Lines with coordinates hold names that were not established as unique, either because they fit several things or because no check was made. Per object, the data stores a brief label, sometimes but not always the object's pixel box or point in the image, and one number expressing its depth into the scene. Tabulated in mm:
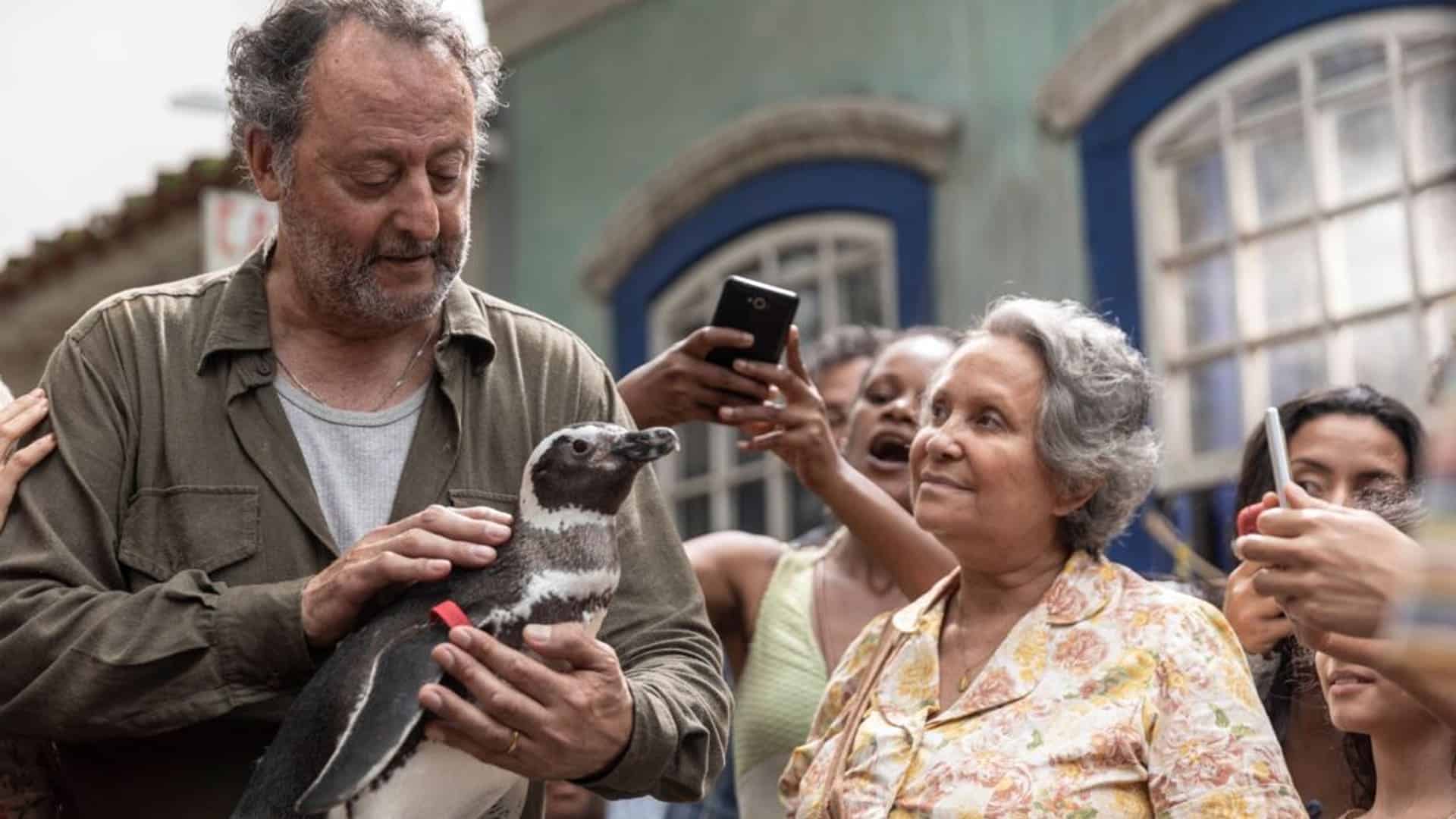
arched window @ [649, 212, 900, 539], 8453
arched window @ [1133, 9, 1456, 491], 6625
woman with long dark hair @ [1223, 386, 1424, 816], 3689
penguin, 2520
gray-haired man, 2680
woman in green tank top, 4031
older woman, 3139
